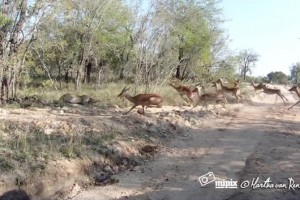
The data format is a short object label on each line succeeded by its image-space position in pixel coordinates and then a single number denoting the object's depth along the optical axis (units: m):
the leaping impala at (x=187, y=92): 17.69
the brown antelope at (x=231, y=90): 20.01
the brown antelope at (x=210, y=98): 15.70
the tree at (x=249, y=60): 76.94
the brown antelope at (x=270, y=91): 22.70
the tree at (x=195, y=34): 29.56
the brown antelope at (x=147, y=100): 12.53
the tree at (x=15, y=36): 14.35
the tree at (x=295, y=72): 80.09
